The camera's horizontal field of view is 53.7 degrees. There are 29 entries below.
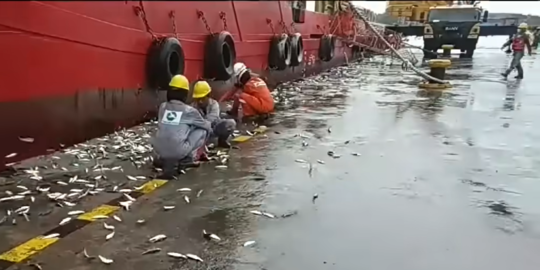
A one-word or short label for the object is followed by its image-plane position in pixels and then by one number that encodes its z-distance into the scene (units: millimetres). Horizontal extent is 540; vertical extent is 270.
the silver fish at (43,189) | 4785
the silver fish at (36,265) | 3242
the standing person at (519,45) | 14969
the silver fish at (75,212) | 4250
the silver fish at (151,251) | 3512
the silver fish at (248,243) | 3639
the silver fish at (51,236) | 3749
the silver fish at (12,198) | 4484
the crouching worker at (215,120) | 6526
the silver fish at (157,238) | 3717
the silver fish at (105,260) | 3337
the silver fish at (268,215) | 4250
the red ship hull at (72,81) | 5234
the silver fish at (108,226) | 3957
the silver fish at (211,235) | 3761
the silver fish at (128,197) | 4658
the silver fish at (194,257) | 3400
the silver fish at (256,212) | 4307
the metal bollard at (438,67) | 14165
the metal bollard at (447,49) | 27000
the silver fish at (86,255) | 3418
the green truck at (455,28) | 26734
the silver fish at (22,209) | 4212
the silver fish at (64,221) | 4039
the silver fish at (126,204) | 4421
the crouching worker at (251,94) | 8950
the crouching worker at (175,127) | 5410
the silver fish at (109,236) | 3758
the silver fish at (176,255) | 3437
